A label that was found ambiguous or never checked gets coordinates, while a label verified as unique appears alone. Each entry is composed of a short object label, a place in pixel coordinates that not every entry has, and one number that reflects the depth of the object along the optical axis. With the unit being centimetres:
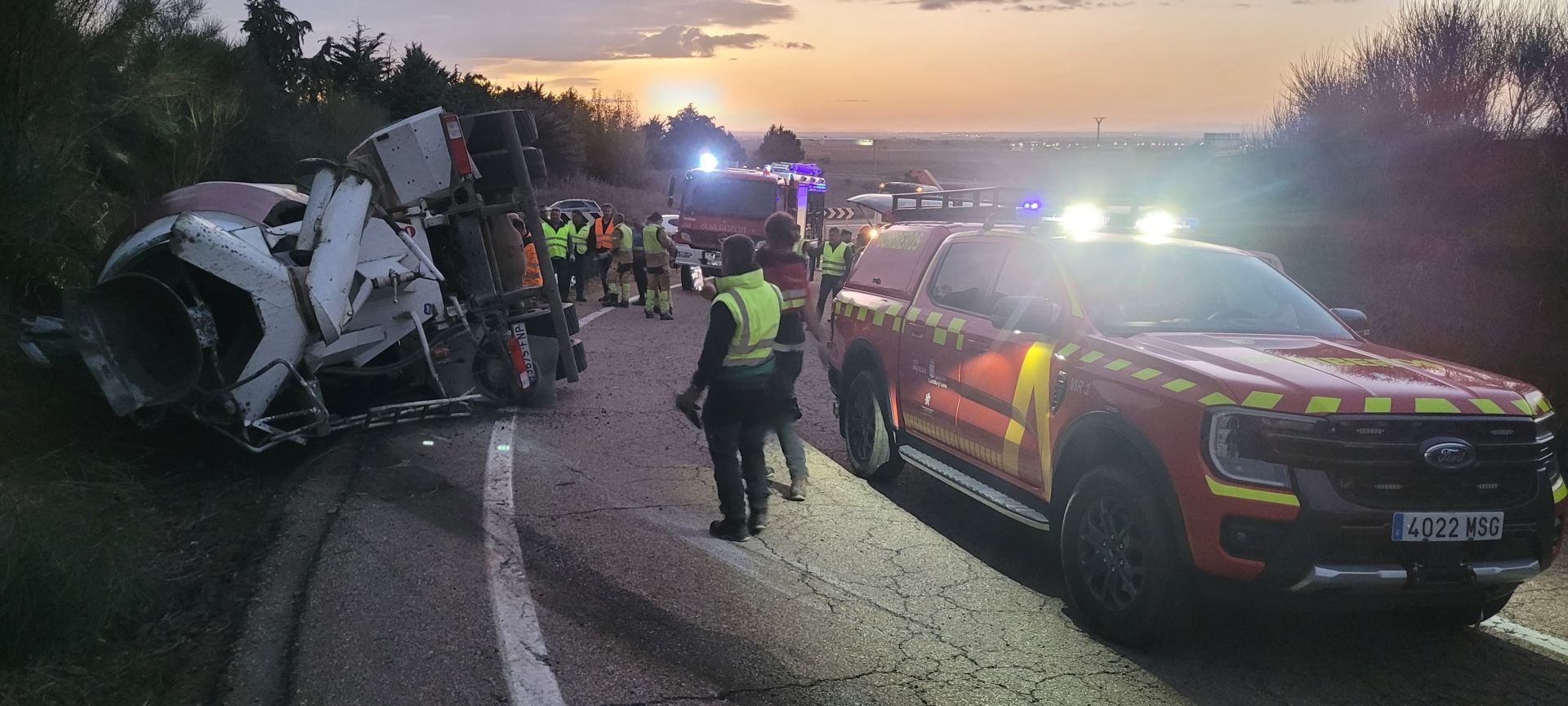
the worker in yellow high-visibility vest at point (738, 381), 625
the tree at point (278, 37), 4153
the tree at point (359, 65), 4584
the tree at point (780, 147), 9738
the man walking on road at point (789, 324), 721
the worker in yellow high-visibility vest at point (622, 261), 1953
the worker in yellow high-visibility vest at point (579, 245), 2050
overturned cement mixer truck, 707
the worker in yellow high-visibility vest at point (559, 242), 1941
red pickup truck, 429
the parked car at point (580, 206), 3741
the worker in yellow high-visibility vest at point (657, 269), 1805
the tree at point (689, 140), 8738
